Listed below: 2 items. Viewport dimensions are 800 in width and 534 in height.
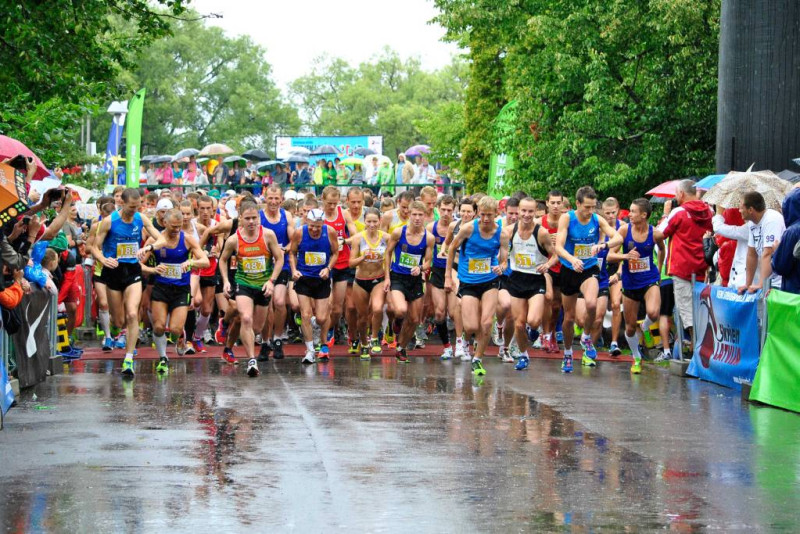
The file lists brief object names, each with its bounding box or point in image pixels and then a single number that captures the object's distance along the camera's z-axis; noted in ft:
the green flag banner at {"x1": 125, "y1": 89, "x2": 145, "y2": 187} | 110.11
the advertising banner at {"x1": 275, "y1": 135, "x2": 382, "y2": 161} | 213.25
